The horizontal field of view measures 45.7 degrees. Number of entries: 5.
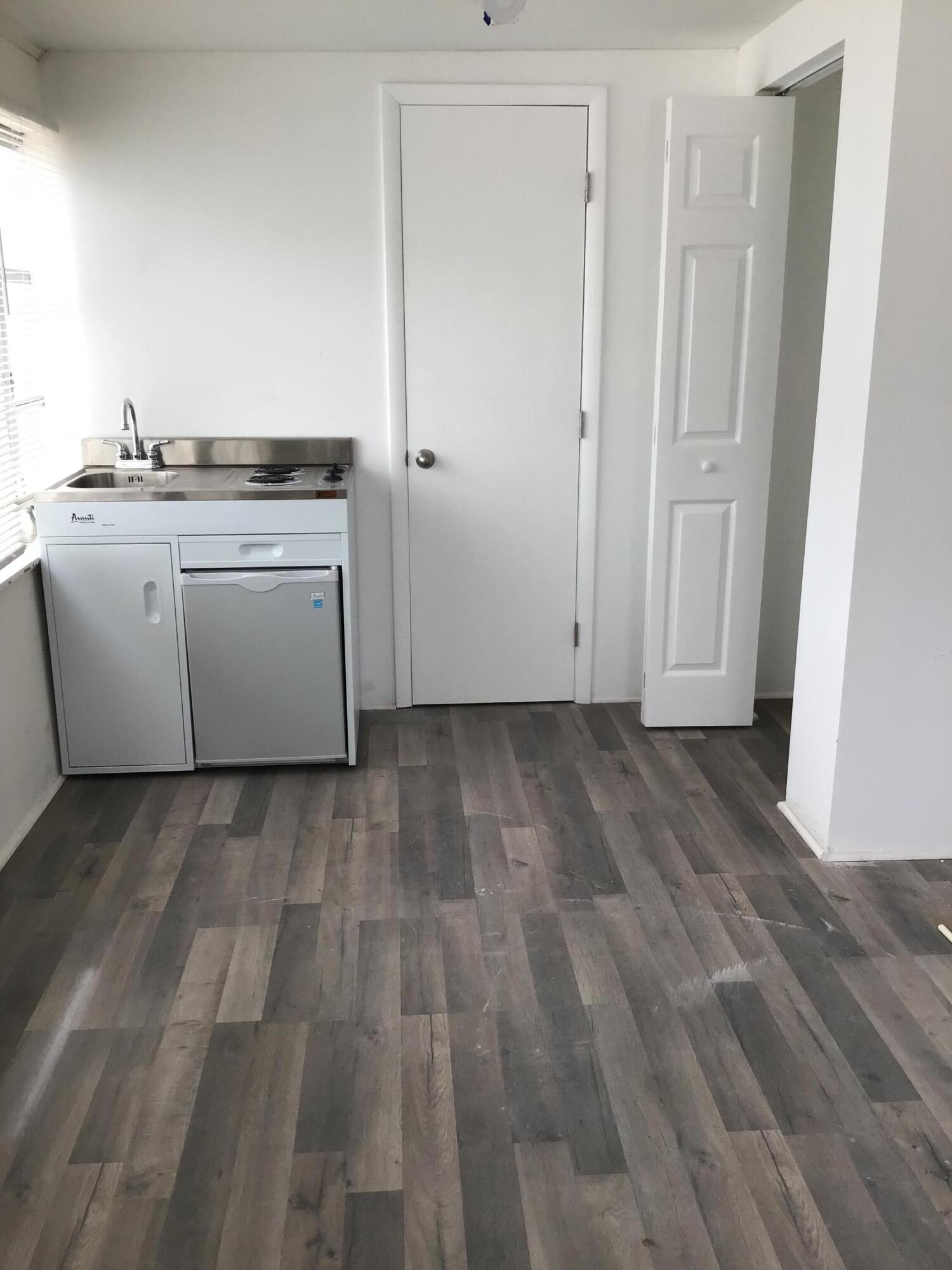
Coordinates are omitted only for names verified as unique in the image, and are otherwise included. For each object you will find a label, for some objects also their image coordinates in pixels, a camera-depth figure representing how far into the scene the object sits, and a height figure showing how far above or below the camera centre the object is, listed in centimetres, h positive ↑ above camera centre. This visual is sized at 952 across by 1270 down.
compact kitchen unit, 362 -96
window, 354 -5
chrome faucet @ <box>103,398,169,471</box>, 404 -49
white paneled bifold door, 377 -29
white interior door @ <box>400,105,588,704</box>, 394 -27
